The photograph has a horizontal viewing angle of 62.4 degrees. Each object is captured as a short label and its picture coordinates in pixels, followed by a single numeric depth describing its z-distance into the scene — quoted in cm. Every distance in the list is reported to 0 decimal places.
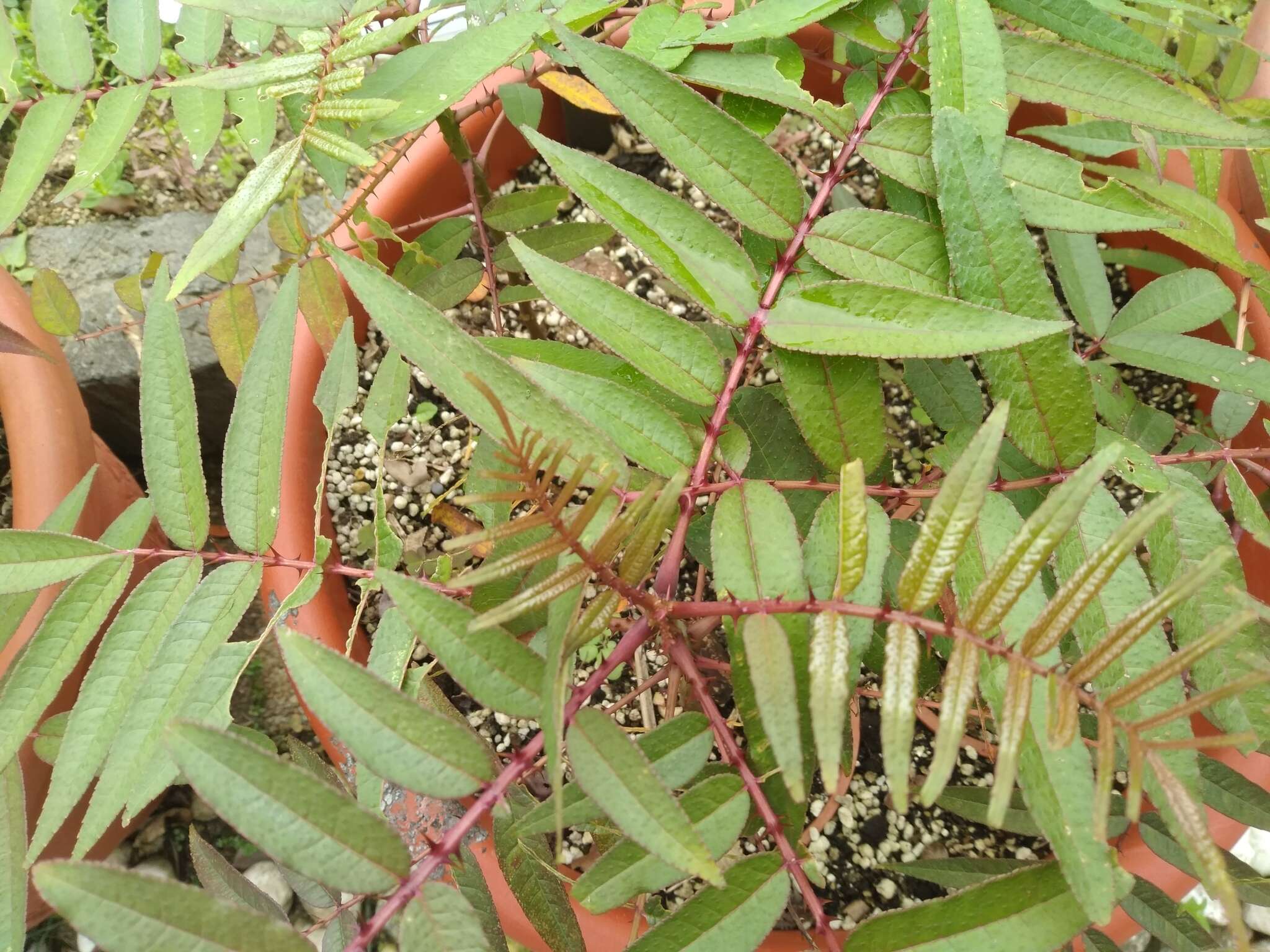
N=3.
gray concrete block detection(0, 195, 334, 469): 63
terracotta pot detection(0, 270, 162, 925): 47
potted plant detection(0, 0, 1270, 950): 23
